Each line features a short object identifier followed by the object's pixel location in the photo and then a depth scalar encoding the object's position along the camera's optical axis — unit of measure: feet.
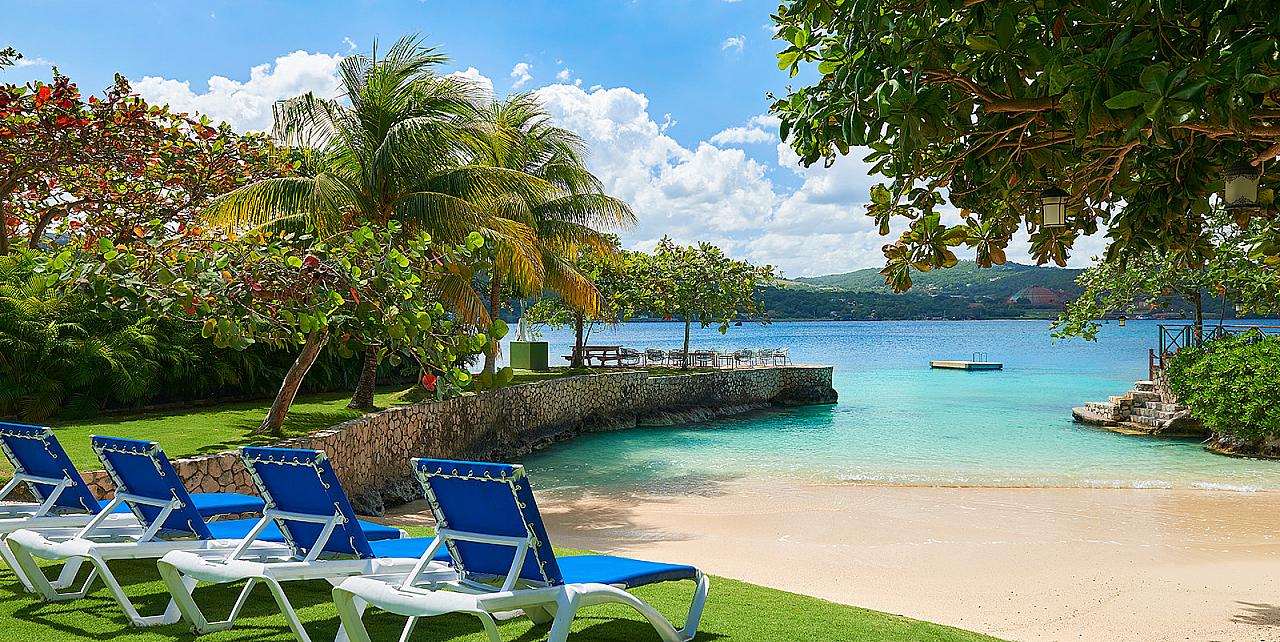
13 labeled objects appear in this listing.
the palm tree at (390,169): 45.62
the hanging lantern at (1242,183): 16.26
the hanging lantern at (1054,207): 18.35
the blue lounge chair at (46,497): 17.16
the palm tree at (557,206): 67.41
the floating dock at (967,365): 206.08
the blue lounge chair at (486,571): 11.83
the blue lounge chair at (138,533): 15.16
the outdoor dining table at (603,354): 104.53
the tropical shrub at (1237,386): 64.13
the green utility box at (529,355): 96.63
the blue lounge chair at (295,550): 13.75
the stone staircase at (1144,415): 79.10
